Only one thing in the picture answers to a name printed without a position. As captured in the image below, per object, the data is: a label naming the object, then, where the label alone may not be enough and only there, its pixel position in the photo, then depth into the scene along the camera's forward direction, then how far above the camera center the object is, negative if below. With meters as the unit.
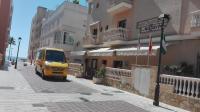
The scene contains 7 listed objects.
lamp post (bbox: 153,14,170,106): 7.32 -1.31
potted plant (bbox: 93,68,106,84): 11.68 -1.35
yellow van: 11.47 -0.42
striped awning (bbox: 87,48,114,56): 11.65 +0.62
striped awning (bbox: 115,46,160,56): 8.73 +0.64
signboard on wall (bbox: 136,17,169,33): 10.10 +2.63
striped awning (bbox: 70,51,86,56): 15.22 +0.63
